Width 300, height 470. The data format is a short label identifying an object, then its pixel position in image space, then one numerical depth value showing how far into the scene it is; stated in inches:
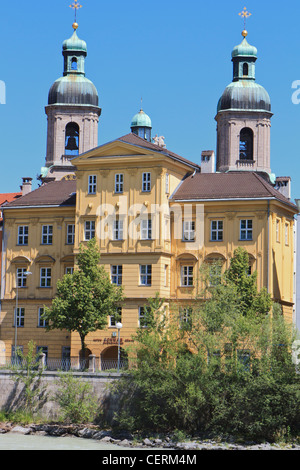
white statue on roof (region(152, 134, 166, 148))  3863.2
